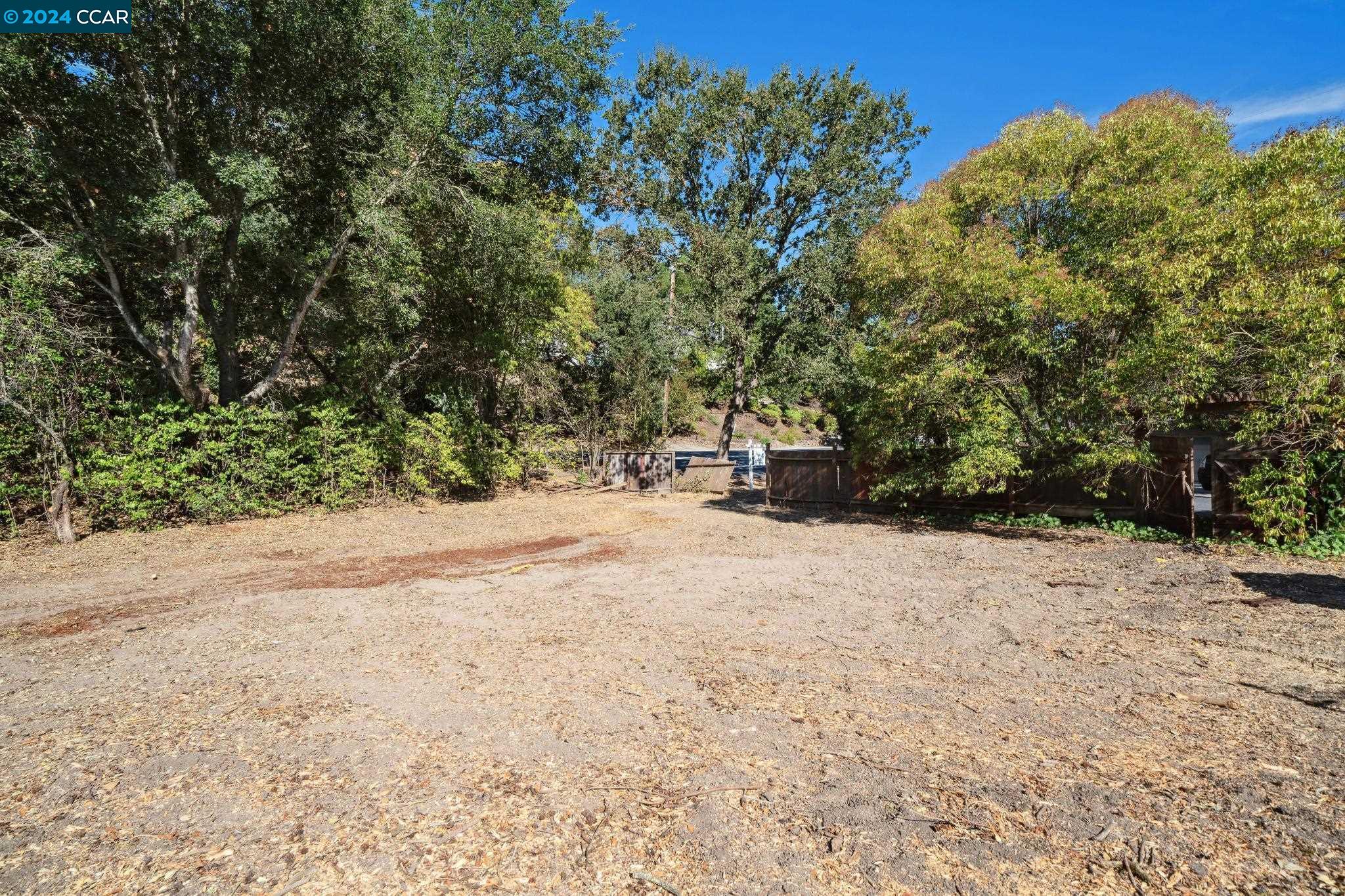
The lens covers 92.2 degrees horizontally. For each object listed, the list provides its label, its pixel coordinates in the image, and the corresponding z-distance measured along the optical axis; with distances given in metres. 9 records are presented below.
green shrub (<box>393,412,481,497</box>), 14.64
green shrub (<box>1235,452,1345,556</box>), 7.68
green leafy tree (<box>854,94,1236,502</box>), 8.70
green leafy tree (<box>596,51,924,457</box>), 18.72
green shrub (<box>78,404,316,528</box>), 9.89
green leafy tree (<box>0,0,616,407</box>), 9.20
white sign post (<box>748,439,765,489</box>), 24.34
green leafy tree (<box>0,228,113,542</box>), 8.44
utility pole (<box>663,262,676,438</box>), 20.92
